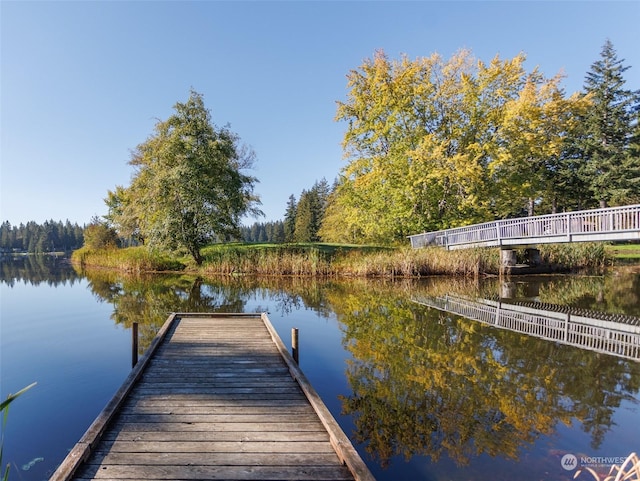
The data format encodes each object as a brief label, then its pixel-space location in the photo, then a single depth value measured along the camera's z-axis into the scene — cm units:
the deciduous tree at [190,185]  2061
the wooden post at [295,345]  614
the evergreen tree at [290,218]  6181
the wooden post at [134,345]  608
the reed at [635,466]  173
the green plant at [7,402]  117
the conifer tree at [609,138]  3384
